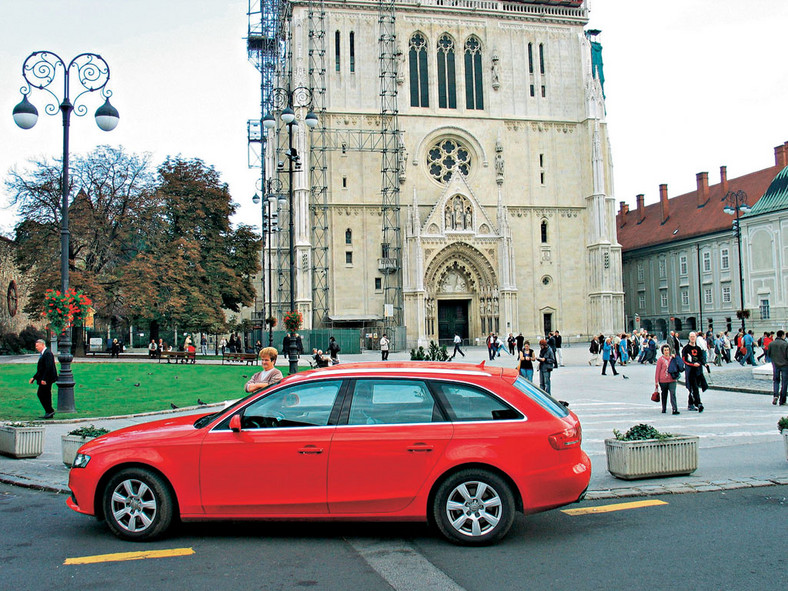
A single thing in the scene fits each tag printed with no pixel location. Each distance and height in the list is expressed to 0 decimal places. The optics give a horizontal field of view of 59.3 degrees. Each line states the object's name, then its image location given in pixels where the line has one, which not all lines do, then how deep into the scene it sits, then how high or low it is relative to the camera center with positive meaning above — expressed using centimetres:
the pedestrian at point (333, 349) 2993 -57
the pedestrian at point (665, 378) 1395 -97
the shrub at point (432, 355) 2504 -74
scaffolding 4834 +1306
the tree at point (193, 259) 3984 +499
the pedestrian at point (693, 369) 1458 -82
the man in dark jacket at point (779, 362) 1548 -75
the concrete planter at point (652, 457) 809 -149
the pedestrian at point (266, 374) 832 -46
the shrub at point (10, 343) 4662 -10
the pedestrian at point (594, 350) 3296 -88
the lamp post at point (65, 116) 1369 +445
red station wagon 571 -103
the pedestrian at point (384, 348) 3431 -64
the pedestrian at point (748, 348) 2957 -81
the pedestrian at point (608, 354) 2602 -85
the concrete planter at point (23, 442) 1006 -146
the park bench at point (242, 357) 3325 -95
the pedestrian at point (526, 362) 1620 -68
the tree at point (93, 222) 3819 +675
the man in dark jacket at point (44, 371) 1300 -56
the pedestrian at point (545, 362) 1683 -71
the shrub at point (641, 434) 825 -123
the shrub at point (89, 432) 863 -115
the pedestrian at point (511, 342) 3978 -51
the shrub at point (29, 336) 4853 +34
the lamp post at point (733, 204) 3370 +794
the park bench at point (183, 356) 3456 -85
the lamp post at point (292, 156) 1809 +538
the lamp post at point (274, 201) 4766 +967
